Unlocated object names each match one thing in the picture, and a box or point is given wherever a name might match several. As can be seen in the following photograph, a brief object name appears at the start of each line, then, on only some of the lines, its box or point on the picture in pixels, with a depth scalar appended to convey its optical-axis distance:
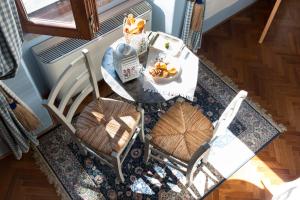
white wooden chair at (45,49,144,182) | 1.95
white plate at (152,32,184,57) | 2.09
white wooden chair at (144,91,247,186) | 2.00
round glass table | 1.90
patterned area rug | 2.25
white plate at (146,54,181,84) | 1.95
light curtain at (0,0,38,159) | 1.55
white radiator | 2.19
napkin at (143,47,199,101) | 1.93
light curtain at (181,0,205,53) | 2.45
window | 1.88
